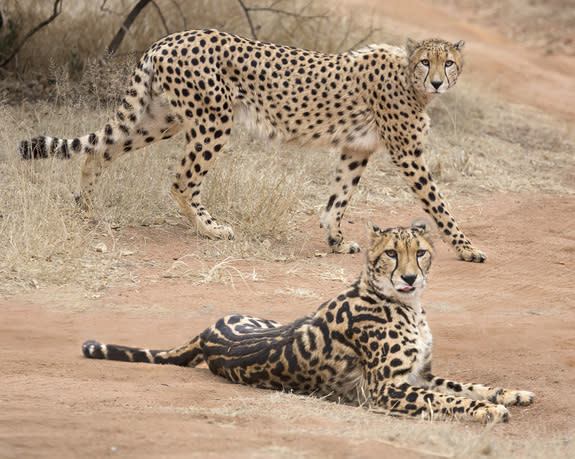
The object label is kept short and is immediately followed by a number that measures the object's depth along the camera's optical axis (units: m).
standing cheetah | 12.98
